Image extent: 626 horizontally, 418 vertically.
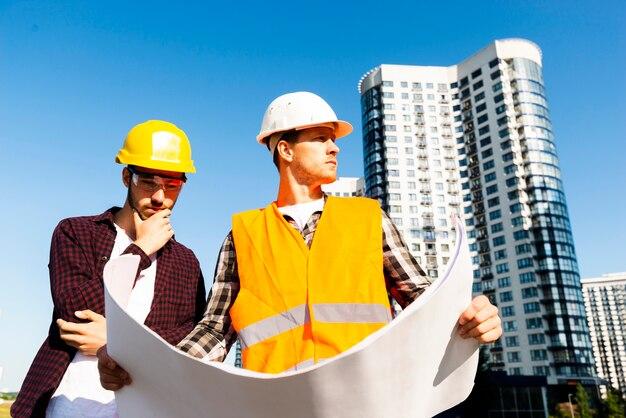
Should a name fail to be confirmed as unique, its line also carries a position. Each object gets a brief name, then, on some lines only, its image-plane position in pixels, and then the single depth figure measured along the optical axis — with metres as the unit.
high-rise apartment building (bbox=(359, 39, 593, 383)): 76.94
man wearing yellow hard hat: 2.19
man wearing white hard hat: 2.01
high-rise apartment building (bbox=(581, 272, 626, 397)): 131.38
